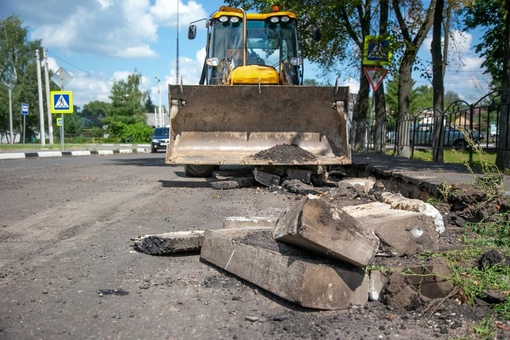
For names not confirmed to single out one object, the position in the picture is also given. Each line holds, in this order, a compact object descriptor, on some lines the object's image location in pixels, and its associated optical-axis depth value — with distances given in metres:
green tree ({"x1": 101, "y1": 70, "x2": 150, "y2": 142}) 61.18
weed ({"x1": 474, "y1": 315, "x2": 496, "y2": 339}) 2.69
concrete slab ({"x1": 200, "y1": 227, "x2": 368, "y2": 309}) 3.00
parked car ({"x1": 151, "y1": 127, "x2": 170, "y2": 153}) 29.28
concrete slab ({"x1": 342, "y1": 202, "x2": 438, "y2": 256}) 3.63
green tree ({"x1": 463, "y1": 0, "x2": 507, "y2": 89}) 27.08
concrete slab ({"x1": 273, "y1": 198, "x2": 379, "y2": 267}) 2.95
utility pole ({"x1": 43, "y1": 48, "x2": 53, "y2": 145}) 34.43
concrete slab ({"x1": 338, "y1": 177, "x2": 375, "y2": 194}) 7.80
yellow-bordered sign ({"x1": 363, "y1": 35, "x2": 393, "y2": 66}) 14.32
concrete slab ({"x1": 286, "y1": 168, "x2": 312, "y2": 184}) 8.58
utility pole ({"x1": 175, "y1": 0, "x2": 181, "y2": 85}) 40.55
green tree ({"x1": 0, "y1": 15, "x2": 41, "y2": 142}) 62.03
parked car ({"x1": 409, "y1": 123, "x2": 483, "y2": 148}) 12.20
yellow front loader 9.09
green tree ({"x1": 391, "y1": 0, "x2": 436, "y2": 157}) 16.62
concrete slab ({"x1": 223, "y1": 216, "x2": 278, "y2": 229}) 4.43
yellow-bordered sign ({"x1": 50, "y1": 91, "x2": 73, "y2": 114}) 20.38
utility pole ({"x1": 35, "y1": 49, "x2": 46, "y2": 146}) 35.88
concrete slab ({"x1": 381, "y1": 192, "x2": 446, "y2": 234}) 4.32
